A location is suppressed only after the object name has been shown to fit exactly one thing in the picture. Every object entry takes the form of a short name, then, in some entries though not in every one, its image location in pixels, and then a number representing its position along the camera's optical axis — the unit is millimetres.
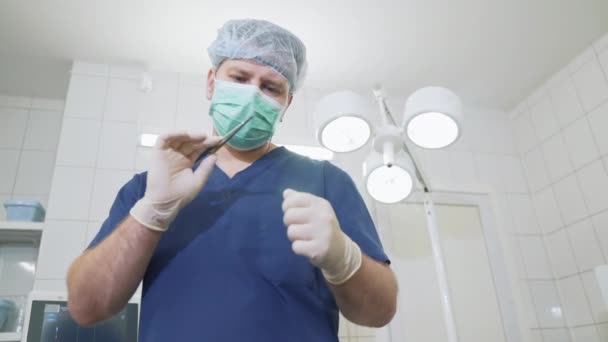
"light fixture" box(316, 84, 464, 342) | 1301
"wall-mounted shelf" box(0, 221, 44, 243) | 1713
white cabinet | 1764
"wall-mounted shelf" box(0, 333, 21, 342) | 1590
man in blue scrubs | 603
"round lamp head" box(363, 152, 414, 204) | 1437
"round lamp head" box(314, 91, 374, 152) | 1337
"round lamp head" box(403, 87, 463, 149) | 1280
